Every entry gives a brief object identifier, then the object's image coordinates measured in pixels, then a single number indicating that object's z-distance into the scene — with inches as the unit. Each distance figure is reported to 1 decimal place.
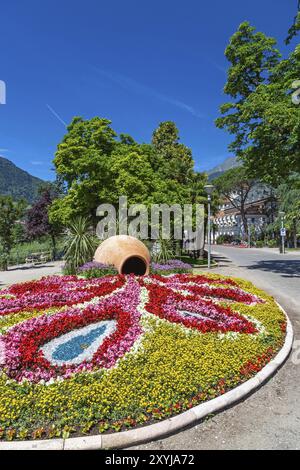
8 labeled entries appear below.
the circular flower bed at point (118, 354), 183.6
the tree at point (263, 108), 702.5
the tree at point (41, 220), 1374.3
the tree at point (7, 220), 1089.4
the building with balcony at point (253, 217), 3115.2
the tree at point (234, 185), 2986.7
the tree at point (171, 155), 1205.1
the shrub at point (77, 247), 676.1
